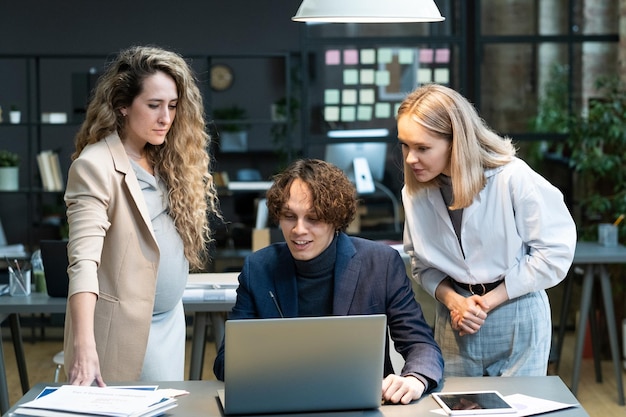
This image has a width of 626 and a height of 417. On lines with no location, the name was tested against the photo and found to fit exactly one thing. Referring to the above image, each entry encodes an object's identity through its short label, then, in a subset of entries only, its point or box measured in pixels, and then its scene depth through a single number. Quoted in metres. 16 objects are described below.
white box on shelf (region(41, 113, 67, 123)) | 7.48
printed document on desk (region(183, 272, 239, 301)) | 4.44
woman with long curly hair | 2.77
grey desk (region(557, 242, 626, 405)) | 5.42
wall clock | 9.20
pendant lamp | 2.78
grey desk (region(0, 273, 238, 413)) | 4.39
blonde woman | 2.77
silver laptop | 2.20
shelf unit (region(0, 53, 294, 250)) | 8.91
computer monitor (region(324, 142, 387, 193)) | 7.07
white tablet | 2.32
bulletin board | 7.02
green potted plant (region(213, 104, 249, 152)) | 8.48
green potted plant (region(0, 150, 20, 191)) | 7.47
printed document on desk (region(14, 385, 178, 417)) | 2.26
